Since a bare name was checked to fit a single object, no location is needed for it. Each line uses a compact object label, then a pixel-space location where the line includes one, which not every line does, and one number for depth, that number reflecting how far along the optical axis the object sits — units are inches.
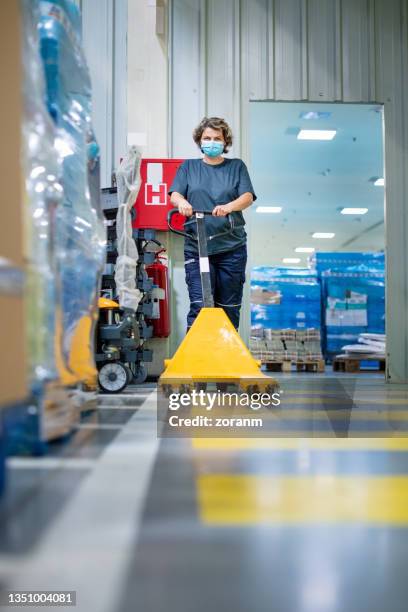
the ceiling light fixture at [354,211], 698.8
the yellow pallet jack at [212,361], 125.0
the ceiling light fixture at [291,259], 1039.7
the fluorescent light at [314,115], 397.7
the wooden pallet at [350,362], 371.2
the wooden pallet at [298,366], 372.2
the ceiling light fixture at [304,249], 954.5
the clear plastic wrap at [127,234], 202.1
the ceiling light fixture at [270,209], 683.6
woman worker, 176.2
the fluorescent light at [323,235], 836.0
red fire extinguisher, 241.8
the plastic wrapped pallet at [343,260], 474.6
